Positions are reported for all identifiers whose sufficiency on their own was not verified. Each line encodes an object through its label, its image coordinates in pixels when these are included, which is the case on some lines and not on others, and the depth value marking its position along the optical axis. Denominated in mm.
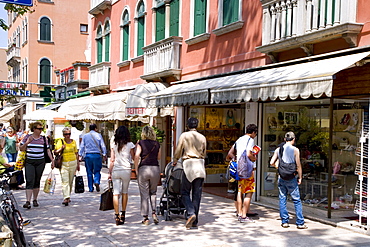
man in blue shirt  12016
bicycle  6086
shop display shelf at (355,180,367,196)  7676
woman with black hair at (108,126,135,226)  7953
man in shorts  8164
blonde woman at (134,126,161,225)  7930
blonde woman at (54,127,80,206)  9898
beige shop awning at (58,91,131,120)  15750
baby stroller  8109
